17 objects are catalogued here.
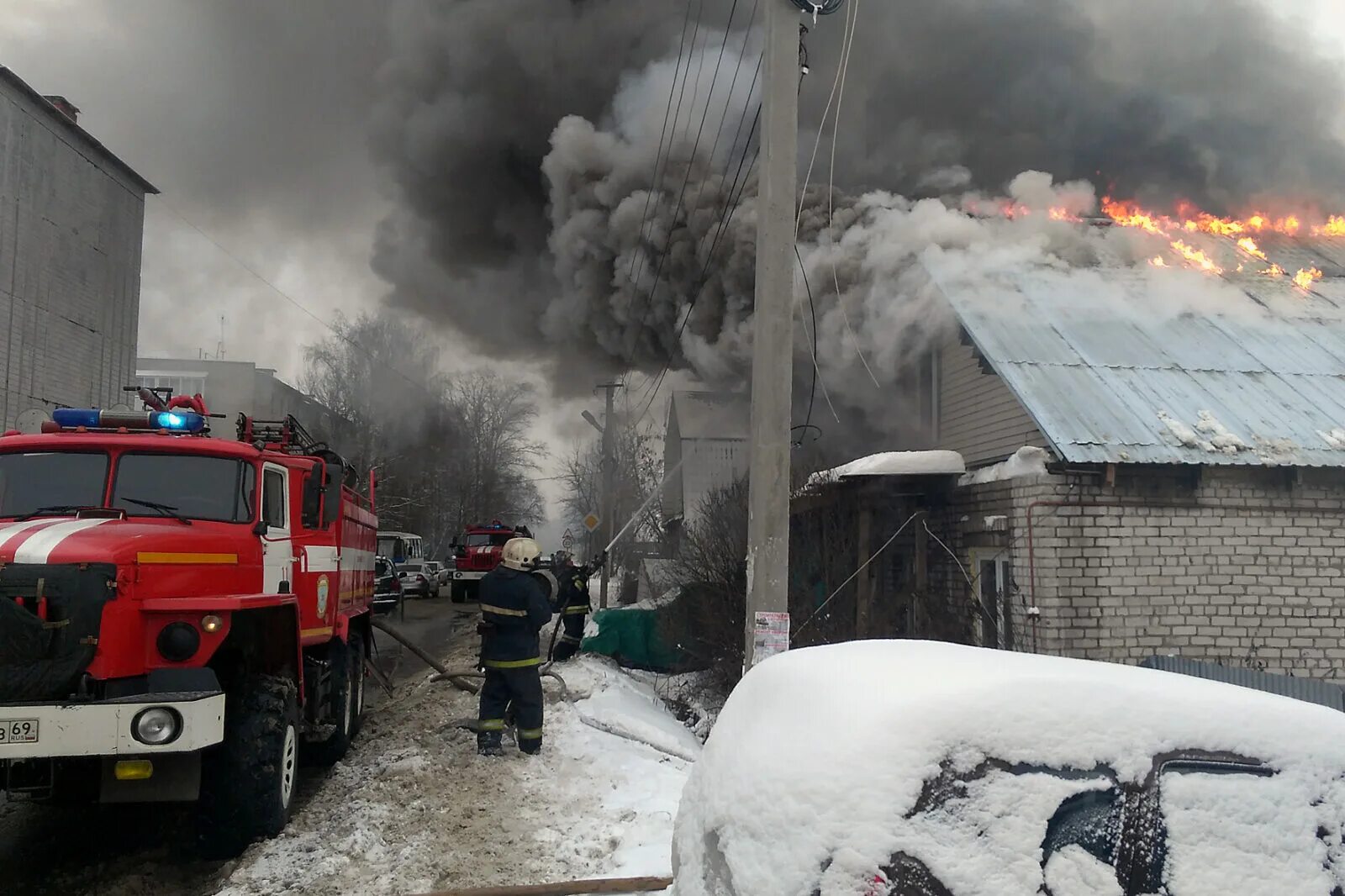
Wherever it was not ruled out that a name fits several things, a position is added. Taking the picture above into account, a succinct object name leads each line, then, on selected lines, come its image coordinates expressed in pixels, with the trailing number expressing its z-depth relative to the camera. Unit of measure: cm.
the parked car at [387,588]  1675
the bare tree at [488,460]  2730
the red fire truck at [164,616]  424
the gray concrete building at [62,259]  1580
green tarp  1213
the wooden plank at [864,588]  963
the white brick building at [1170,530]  870
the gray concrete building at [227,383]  4234
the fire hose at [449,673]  879
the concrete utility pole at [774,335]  612
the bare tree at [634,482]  2350
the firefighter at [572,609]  1093
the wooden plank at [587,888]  416
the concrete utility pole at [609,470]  2264
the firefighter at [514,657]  662
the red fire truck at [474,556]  2502
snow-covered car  229
